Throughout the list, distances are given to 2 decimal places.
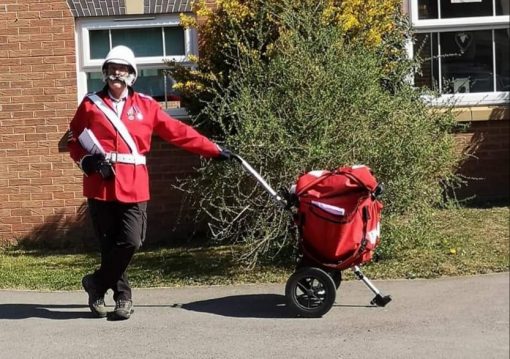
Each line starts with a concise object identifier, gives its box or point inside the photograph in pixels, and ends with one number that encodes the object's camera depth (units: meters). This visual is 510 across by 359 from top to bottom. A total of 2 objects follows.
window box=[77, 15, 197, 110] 8.88
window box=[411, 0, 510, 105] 9.23
